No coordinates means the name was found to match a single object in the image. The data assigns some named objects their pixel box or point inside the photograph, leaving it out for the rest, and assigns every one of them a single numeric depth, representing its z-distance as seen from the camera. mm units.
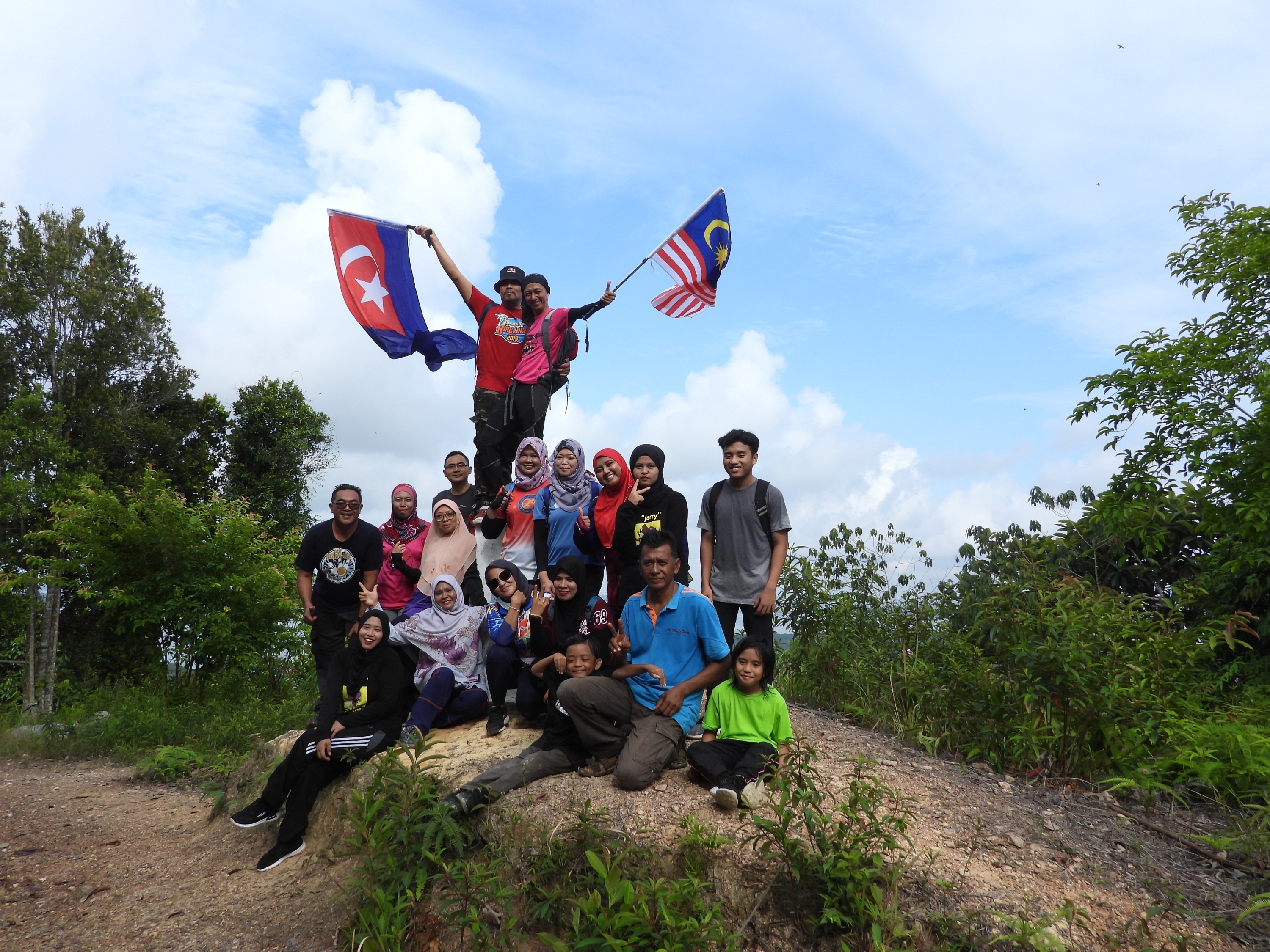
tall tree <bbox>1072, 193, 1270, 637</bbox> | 9875
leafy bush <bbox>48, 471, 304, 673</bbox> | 13117
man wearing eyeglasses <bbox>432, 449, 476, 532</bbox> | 7051
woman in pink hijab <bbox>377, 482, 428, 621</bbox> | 6551
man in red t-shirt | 7570
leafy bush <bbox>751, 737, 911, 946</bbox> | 3463
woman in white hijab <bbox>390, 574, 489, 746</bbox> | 5773
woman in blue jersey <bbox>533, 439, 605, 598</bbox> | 6086
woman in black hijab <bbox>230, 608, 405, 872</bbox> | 5480
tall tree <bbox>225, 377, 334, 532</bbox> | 20719
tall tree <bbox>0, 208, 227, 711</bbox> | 16891
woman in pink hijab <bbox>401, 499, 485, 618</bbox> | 6406
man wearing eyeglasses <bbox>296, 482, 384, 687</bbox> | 6215
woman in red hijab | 5695
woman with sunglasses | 5605
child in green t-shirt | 4328
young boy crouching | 4551
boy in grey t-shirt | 5309
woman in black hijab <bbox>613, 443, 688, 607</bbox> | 5441
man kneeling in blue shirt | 4686
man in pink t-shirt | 7438
